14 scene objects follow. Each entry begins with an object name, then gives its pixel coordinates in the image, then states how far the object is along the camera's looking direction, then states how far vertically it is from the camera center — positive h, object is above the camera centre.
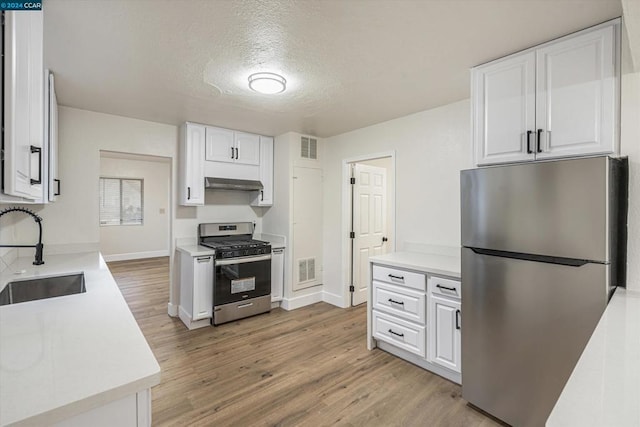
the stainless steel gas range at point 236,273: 3.48 -0.73
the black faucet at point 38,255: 2.33 -0.34
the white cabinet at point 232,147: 3.75 +0.89
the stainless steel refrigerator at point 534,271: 1.55 -0.32
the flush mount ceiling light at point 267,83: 2.27 +1.02
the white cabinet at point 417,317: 2.34 -0.89
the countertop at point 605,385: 0.63 -0.42
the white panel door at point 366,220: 4.21 -0.08
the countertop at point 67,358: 0.71 -0.44
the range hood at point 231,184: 3.66 +0.38
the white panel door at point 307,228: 4.16 -0.19
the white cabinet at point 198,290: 3.37 -0.88
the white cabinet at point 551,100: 1.67 +0.72
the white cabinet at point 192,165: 3.56 +0.59
